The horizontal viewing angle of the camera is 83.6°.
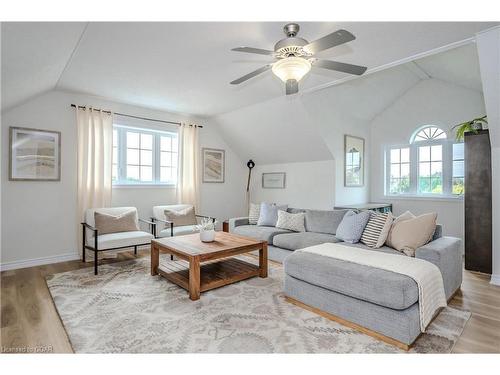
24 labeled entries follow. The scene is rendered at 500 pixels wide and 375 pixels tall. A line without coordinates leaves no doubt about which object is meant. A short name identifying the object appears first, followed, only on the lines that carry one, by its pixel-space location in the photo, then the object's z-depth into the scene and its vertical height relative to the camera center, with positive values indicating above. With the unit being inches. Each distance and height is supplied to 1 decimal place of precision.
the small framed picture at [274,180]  229.3 +5.1
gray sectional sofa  78.3 -32.3
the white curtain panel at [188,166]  206.1 +14.3
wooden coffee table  112.0 -36.0
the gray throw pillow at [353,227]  132.3 -19.3
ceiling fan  77.9 +38.6
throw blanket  81.3 -25.4
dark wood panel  141.1 -7.7
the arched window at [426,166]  194.1 +16.0
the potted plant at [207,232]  133.8 -22.4
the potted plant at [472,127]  143.7 +31.7
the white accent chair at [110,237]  139.1 -27.9
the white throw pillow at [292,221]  169.3 -21.7
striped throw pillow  122.8 -19.4
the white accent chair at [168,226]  170.6 -26.4
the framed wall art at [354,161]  206.7 +19.9
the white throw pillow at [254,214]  194.4 -19.7
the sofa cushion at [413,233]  112.9 -19.0
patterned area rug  78.5 -44.8
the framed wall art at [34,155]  145.5 +15.8
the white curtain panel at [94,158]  164.4 +15.8
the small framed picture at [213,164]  223.0 +17.3
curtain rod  163.0 +45.5
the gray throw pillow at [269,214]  183.5 -19.0
